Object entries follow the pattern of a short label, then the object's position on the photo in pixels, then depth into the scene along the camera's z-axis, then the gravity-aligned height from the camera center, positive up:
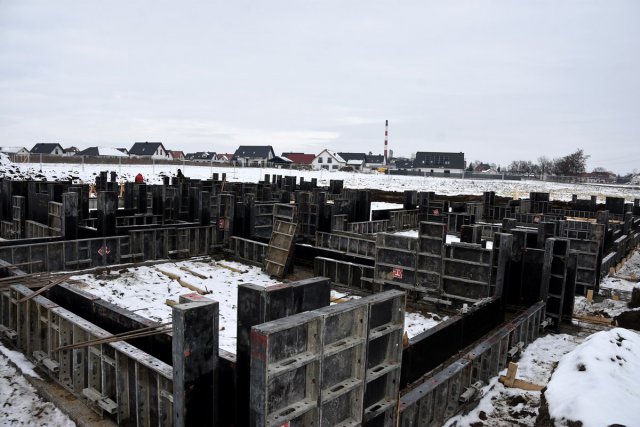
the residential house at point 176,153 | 138.35 +4.08
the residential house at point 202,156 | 133.50 +3.57
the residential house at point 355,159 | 111.24 +3.88
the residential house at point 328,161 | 105.52 +2.91
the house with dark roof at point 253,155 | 105.46 +3.56
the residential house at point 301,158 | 118.56 +3.65
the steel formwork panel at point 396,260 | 13.16 -2.41
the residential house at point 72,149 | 129.55 +3.85
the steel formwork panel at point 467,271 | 11.92 -2.43
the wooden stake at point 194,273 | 14.55 -3.38
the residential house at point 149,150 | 103.31 +3.58
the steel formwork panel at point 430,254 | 12.59 -2.10
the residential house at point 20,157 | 58.51 +0.36
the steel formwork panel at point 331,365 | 4.34 -2.04
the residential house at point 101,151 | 93.06 +2.46
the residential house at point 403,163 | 132.38 +4.02
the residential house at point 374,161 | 123.94 +4.17
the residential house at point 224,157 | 133.40 +3.61
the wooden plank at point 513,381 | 8.16 -3.57
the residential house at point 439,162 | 99.44 +3.47
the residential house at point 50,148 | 101.12 +2.81
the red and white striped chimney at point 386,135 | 98.94 +8.74
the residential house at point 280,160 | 104.69 +2.46
